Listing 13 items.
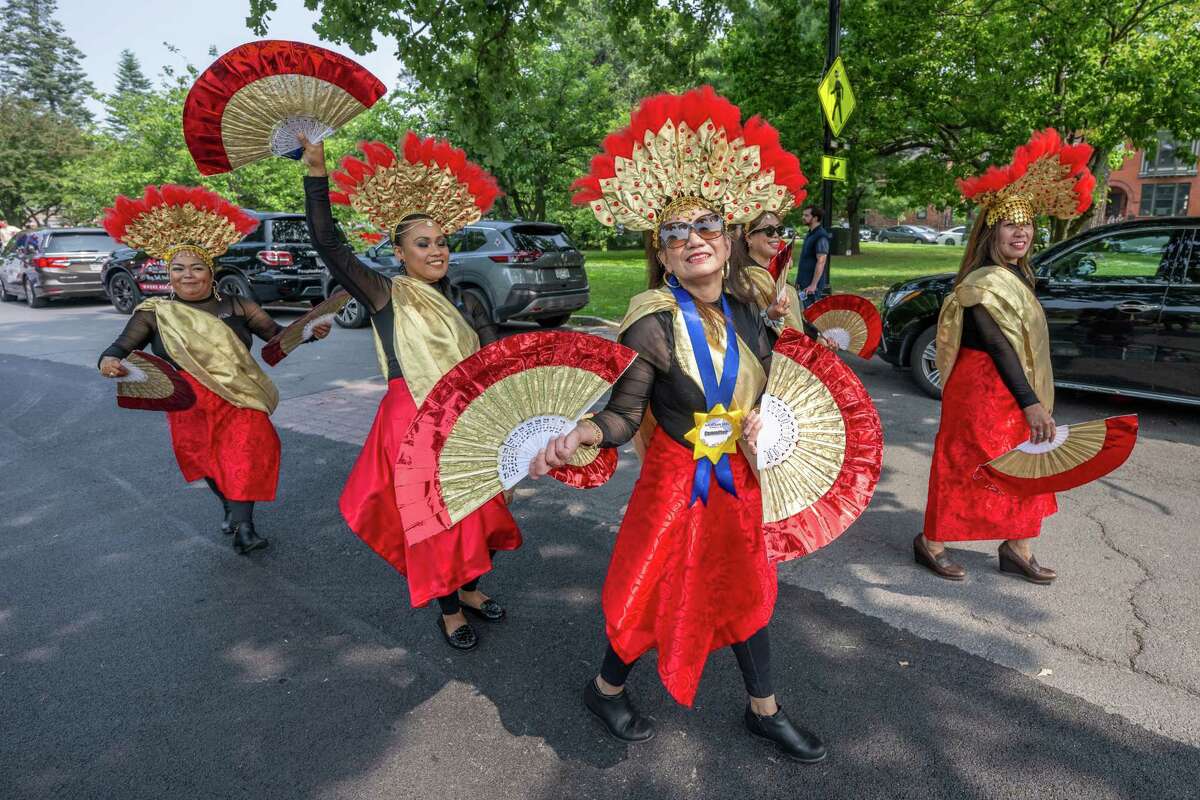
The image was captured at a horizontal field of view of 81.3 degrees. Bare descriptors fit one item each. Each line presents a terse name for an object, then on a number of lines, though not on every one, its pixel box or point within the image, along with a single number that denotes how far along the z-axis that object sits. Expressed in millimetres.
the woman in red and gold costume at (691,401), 2072
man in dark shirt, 7992
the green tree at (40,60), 60500
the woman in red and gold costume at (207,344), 3773
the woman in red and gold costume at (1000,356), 3166
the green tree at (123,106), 23633
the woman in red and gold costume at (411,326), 2828
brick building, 37438
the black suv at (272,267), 12805
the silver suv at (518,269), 10242
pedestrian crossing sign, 7742
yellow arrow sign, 8305
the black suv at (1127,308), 5848
